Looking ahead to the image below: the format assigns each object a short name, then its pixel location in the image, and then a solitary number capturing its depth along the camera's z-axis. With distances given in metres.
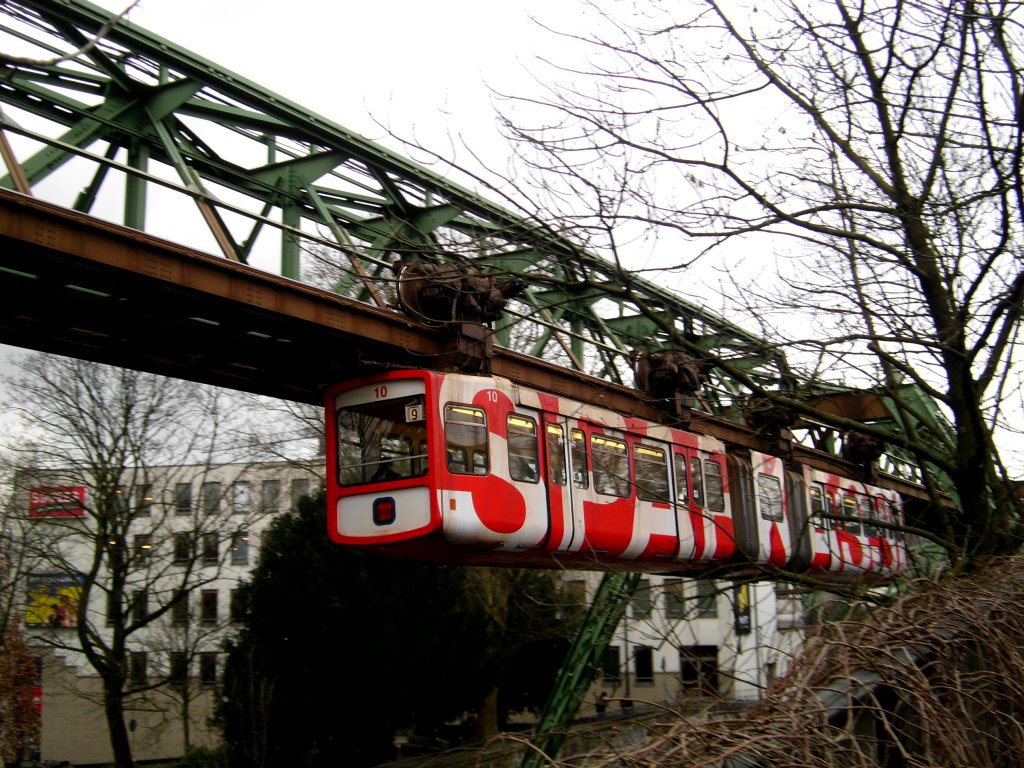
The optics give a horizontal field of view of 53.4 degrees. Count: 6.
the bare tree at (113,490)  25.54
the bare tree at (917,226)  7.07
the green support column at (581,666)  16.09
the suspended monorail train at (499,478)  11.12
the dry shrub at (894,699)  2.68
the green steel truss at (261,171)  7.44
